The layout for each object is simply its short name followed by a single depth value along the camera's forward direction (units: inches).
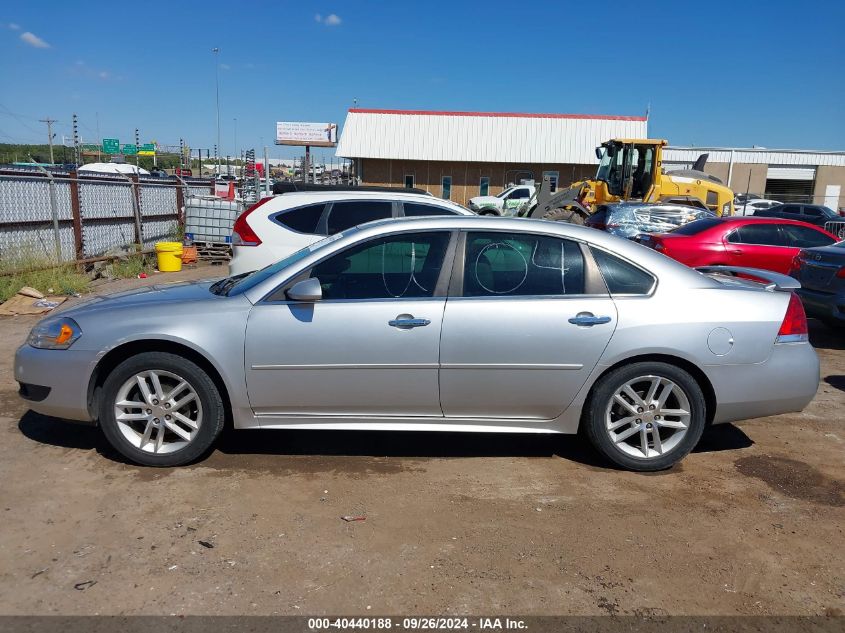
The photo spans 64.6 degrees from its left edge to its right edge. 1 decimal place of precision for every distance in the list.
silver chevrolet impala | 162.2
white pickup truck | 1092.5
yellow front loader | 684.8
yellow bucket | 550.3
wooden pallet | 631.8
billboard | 2085.4
